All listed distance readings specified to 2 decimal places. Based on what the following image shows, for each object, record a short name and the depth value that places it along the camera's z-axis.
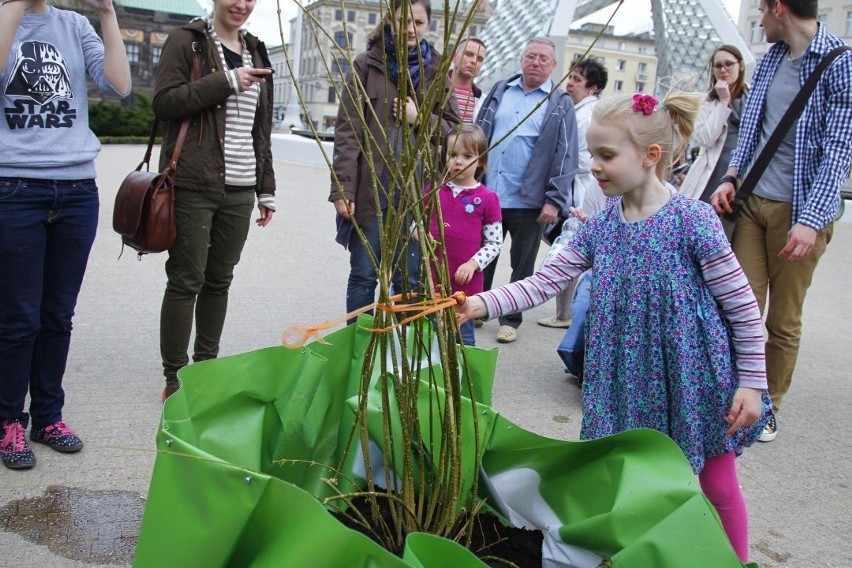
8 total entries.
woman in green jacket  3.54
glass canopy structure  17.69
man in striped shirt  5.43
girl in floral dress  2.27
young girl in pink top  4.23
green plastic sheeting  1.50
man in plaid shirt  3.58
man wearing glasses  5.33
